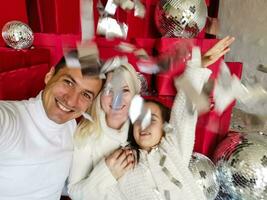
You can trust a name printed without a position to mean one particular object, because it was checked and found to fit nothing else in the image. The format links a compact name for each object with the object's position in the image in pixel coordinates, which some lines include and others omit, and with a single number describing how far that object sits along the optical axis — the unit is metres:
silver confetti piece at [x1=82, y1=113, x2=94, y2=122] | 0.89
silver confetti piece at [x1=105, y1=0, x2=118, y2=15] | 0.99
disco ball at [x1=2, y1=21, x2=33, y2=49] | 0.92
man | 0.77
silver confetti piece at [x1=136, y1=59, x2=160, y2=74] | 0.97
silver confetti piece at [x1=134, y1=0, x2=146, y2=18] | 1.00
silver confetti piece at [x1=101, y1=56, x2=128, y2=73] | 0.83
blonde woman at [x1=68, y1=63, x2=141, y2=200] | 0.86
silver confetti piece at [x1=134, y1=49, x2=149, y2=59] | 1.02
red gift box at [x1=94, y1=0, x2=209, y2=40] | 1.21
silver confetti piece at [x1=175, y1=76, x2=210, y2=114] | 0.82
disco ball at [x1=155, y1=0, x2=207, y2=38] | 1.05
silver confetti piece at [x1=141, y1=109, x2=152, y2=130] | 0.90
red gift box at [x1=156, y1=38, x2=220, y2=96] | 1.03
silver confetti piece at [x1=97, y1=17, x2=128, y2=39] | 0.98
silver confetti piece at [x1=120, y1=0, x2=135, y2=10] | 0.92
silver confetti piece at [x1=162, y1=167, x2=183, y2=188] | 0.89
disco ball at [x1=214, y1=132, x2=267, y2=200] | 0.96
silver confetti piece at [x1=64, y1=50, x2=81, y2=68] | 0.76
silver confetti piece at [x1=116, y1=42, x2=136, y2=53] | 1.05
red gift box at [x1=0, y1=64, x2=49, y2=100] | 0.88
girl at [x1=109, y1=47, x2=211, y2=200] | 0.89
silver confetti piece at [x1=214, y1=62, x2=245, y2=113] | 0.77
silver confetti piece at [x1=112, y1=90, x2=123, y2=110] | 0.86
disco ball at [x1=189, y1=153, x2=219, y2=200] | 0.97
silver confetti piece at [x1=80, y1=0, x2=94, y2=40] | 0.78
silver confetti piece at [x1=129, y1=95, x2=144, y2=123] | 0.84
